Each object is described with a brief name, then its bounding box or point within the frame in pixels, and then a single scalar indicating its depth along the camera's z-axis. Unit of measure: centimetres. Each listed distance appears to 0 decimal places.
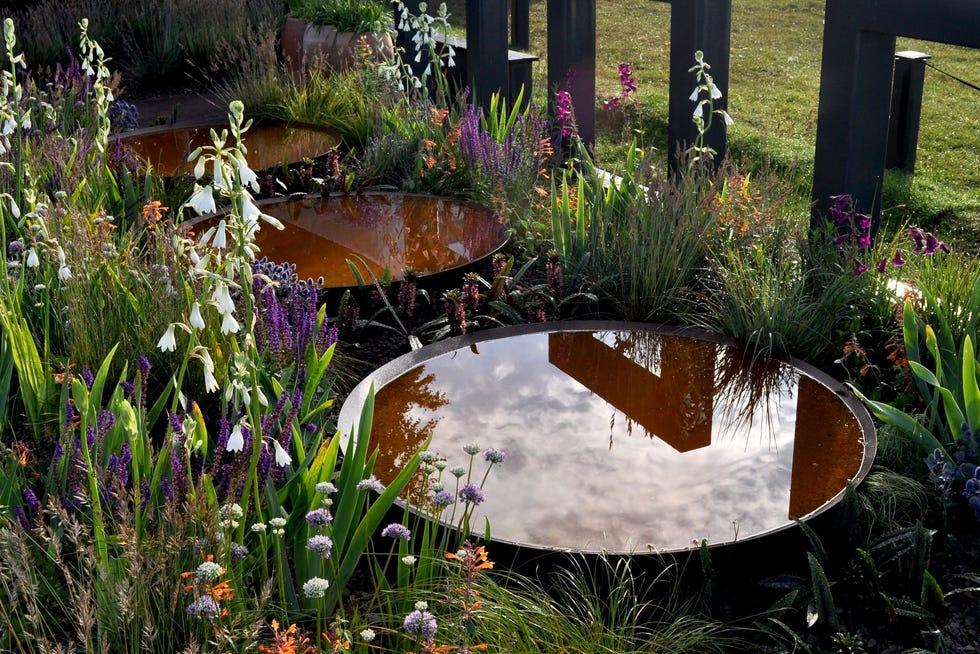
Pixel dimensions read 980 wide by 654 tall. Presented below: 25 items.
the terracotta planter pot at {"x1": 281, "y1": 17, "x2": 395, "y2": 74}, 773
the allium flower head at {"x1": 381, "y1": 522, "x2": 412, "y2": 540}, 189
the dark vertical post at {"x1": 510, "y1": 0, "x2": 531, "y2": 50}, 1170
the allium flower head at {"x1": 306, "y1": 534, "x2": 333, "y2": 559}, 170
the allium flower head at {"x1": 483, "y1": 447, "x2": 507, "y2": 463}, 199
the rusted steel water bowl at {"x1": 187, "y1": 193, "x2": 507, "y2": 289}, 432
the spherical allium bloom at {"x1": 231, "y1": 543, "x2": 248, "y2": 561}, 196
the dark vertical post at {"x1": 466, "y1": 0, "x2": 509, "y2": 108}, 646
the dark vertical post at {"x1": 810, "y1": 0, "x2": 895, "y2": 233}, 386
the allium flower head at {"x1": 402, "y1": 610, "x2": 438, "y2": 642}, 161
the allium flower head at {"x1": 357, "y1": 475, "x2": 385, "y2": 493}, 196
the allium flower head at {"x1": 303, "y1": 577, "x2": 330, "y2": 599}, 158
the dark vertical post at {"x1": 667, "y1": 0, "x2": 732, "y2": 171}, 483
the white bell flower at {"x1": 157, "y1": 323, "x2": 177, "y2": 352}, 188
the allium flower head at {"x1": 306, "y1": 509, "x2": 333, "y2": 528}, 179
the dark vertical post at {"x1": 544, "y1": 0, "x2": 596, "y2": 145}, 612
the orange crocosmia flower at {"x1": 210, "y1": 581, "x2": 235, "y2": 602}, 168
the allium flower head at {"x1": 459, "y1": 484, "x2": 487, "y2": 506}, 192
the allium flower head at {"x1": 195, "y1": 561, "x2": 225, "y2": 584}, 162
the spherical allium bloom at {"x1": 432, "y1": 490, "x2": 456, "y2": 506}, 188
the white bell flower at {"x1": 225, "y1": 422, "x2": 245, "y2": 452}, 191
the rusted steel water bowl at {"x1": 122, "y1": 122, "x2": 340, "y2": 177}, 577
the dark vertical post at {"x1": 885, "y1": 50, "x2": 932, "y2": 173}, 650
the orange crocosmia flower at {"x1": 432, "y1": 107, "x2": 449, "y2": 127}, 544
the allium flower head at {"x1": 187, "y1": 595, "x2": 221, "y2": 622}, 163
